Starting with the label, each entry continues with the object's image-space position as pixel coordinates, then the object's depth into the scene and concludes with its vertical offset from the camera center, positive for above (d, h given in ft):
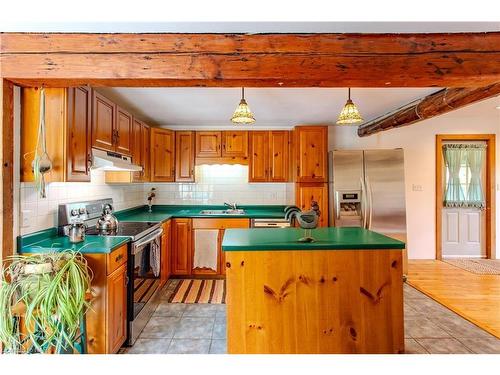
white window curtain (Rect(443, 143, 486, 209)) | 15.40 +0.88
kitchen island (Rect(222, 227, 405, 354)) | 6.35 -2.51
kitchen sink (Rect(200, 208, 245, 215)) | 13.59 -1.08
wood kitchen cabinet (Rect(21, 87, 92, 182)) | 6.27 +1.40
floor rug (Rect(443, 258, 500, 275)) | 13.17 -3.74
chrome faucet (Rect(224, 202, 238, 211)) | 14.58 -0.82
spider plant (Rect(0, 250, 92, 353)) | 4.87 -1.86
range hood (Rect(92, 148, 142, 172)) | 7.93 +0.91
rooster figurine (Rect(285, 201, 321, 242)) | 6.56 -0.72
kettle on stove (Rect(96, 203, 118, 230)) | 8.61 -0.96
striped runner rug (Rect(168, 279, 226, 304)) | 10.45 -4.04
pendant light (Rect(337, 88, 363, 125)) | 8.04 +2.17
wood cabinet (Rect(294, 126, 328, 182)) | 13.48 +1.78
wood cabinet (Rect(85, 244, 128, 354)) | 6.35 -2.65
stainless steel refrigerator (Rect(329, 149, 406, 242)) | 12.70 -0.04
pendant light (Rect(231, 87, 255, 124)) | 7.91 +2.15
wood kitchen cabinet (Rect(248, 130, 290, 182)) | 14.02 +1.70
